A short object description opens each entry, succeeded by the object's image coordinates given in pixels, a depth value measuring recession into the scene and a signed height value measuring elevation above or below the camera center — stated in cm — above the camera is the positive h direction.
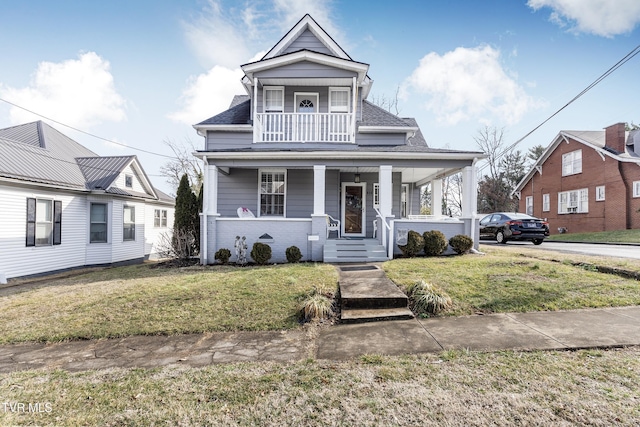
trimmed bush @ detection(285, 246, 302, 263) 937 -123
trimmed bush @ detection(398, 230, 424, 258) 934 -90
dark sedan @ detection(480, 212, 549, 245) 1338 -52
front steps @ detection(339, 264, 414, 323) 466 -149
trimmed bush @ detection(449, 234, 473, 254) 946 -88
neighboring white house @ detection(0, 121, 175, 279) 952 +37
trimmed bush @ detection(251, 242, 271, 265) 918 -118
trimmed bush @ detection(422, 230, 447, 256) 938 -86
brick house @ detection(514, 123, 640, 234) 1769 +249
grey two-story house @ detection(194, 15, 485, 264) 962 +184
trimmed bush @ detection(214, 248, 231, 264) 941 -128
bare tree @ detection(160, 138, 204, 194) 2780 +509
